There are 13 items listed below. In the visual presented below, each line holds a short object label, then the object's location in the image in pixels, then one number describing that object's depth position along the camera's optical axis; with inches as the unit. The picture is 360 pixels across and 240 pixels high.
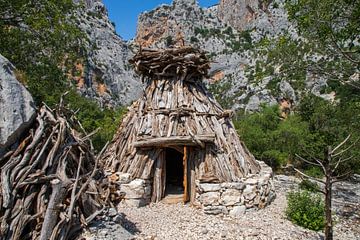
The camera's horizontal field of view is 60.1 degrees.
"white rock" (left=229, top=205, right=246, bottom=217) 308.8
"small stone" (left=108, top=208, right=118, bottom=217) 237.8
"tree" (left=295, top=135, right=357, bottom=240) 216.7
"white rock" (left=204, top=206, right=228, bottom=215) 311.6
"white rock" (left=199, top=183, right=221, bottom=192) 316.8
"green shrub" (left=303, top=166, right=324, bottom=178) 575.0
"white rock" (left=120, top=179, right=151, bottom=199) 331.9
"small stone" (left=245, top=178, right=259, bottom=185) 326.1
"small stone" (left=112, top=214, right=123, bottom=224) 238.3
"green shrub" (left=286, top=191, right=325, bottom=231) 284.0
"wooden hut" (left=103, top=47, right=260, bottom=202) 338.0
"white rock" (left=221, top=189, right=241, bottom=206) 312.7
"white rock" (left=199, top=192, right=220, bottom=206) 315.0
